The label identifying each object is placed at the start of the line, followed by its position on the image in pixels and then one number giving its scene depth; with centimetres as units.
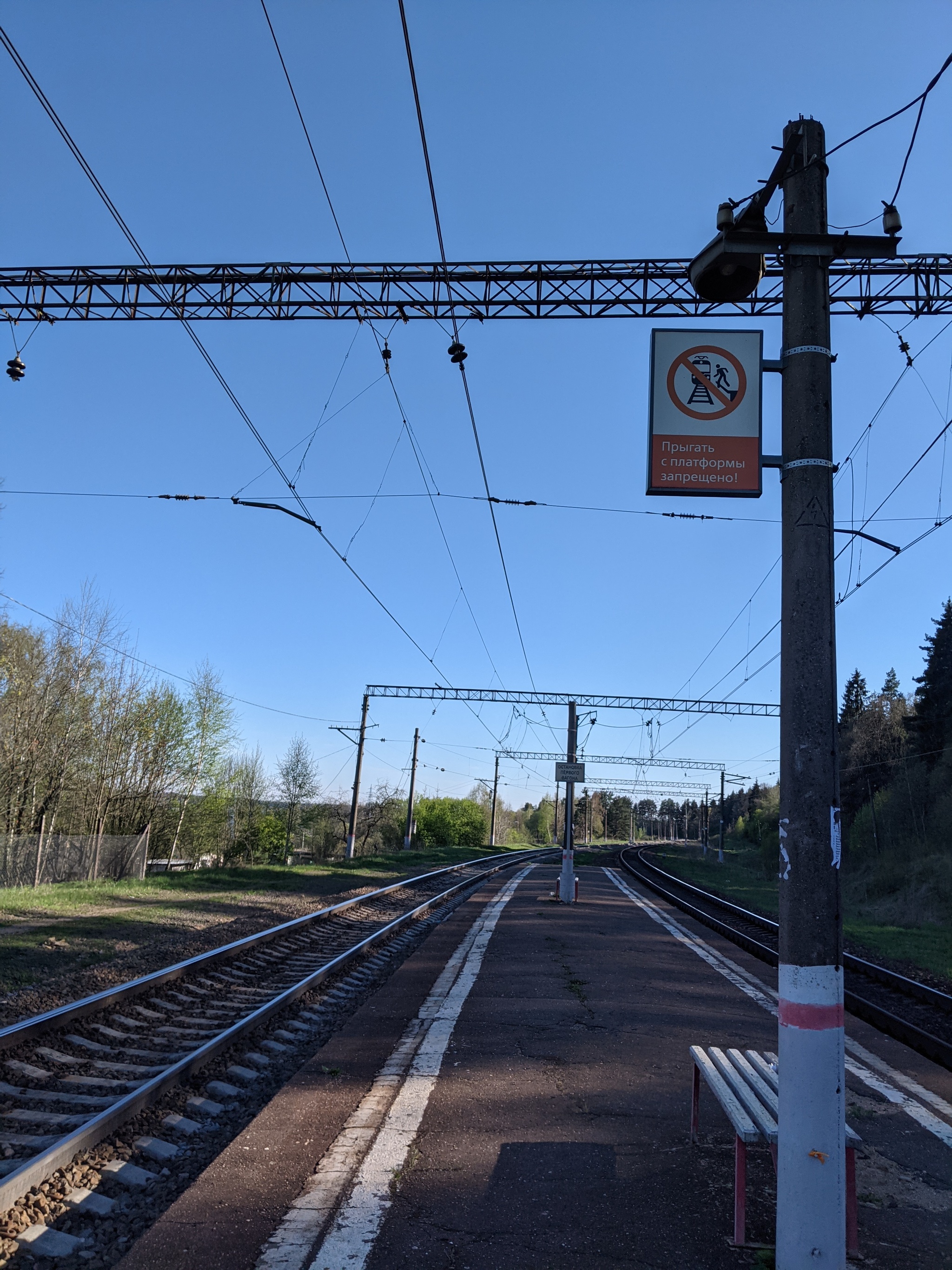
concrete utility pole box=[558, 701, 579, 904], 2091
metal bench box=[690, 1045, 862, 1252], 388
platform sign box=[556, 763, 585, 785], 2152
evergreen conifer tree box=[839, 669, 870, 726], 8400
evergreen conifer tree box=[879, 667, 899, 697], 9631
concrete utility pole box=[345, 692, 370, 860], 4244
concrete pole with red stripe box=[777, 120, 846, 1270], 347
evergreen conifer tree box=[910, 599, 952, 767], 5353
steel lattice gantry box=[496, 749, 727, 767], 6475
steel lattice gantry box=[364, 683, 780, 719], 4212
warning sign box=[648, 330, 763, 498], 480
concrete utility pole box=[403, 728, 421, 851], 5188
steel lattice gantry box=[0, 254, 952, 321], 1391
